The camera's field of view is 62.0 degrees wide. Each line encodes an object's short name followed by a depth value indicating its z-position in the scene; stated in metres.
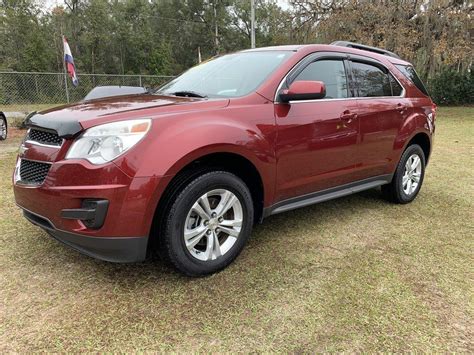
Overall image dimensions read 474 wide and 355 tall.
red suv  2.39
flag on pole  13.16
